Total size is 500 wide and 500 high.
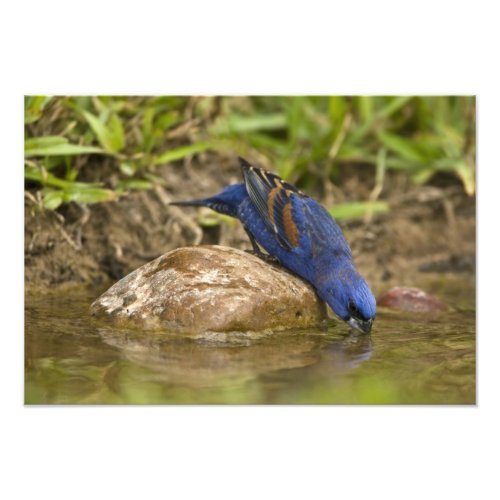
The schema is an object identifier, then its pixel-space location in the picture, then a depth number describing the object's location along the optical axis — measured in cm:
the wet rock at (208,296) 1114
